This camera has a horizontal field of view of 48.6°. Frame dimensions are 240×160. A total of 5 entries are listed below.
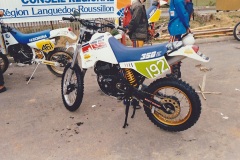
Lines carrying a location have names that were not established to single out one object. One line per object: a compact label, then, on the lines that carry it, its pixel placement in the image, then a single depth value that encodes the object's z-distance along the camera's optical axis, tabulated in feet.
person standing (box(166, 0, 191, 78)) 15.11
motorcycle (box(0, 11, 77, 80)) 18.26
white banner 23.93
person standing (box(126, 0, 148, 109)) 16.65
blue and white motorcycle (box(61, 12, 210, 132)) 10.85
